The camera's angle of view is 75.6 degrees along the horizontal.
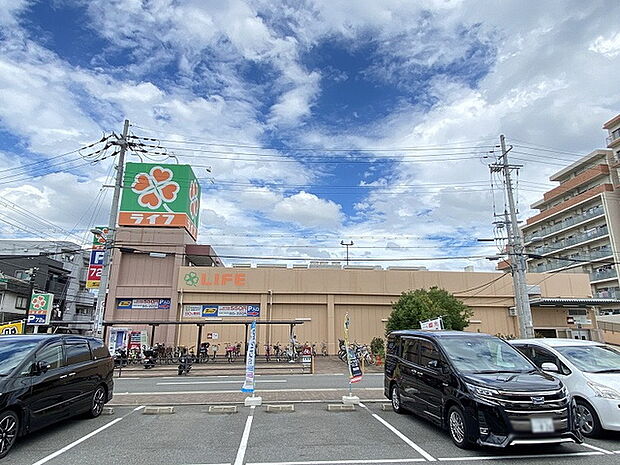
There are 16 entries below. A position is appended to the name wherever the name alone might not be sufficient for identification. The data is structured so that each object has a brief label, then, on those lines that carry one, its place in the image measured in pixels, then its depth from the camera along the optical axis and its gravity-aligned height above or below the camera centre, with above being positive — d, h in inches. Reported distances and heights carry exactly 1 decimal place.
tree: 848.9 +45.4
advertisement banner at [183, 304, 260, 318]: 1111.0 +56.4
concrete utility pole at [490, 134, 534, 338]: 702.5 +138.6
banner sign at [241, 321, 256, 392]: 385.3 -32.8
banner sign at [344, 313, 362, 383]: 381.5 -34.9
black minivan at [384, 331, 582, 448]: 210.5 -34.8
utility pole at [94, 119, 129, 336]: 653.3 +158.7
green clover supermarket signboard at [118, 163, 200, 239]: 1163.9 +390.4
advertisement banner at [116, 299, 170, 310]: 1107.3 +75.0
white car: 248.8 -27.9
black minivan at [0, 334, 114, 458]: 231.0 -32.5
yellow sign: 717.3 +7.0
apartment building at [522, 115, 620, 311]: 1720.0 +511.1
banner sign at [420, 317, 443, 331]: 641.6 +11.6
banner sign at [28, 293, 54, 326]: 876.6 +51.1
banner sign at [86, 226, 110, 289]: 804.0 +126.6
